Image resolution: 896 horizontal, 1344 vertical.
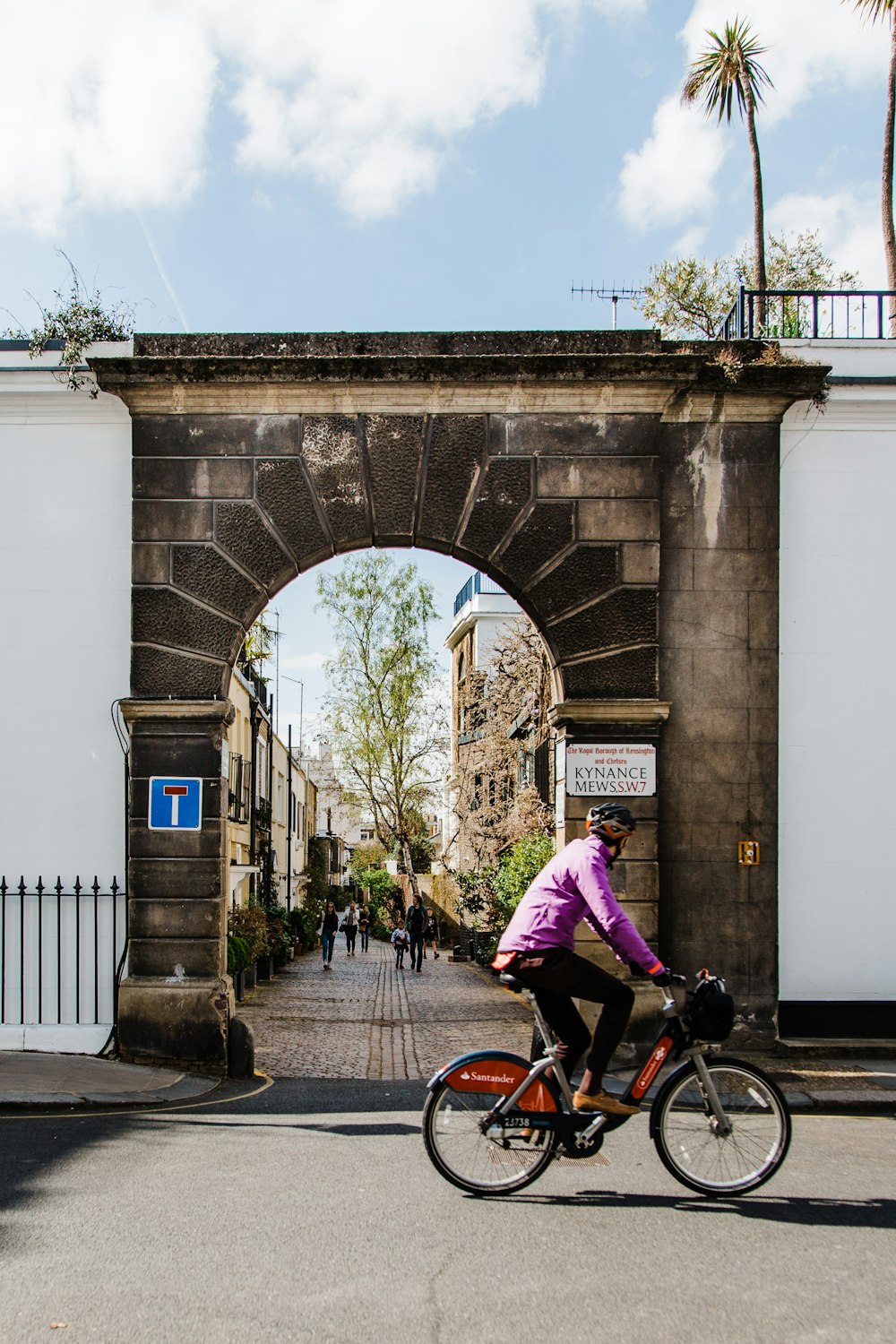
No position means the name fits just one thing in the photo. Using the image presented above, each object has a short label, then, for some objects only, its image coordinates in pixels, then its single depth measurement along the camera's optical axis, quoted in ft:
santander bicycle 20.45
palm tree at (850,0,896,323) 79.77
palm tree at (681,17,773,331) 94.38
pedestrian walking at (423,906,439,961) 143.64
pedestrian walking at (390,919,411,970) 109.50
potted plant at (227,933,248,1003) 60.54
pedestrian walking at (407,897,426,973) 107.34
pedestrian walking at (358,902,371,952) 148.87
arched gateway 37.50
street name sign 37.27
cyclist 20.71
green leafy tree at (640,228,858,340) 61.64
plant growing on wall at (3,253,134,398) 38.58
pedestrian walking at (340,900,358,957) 138.05
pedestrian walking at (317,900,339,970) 103.96
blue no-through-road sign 36.86
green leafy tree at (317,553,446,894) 151.02
